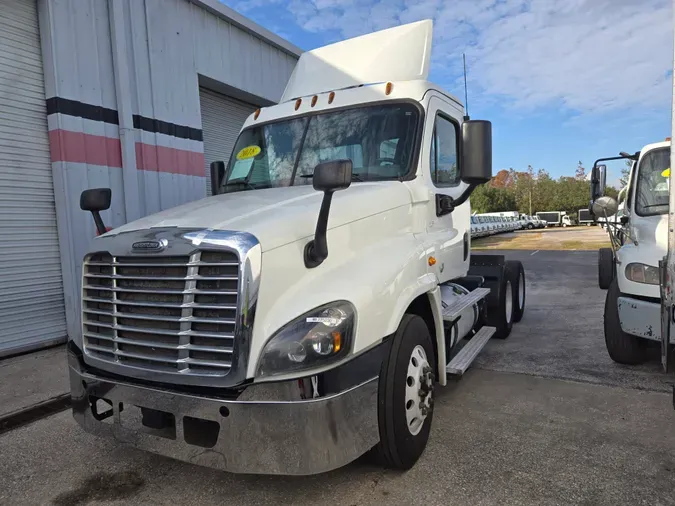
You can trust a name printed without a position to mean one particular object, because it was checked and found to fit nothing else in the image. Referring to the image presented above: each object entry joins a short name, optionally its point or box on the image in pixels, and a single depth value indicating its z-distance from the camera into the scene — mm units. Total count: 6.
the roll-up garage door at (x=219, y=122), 9328
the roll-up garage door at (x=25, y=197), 6043
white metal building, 6145
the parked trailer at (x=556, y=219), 53625
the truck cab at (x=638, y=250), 4305
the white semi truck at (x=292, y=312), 2283
